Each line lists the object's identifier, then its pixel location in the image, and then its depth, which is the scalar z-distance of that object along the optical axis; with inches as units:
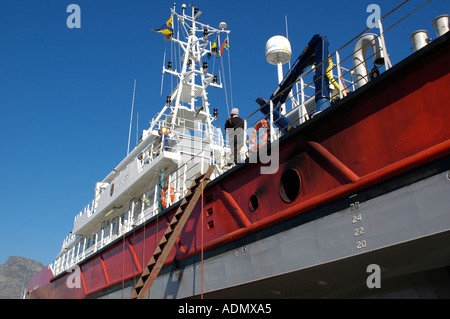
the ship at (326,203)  201.0
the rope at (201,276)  320.3
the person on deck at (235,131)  362.3
